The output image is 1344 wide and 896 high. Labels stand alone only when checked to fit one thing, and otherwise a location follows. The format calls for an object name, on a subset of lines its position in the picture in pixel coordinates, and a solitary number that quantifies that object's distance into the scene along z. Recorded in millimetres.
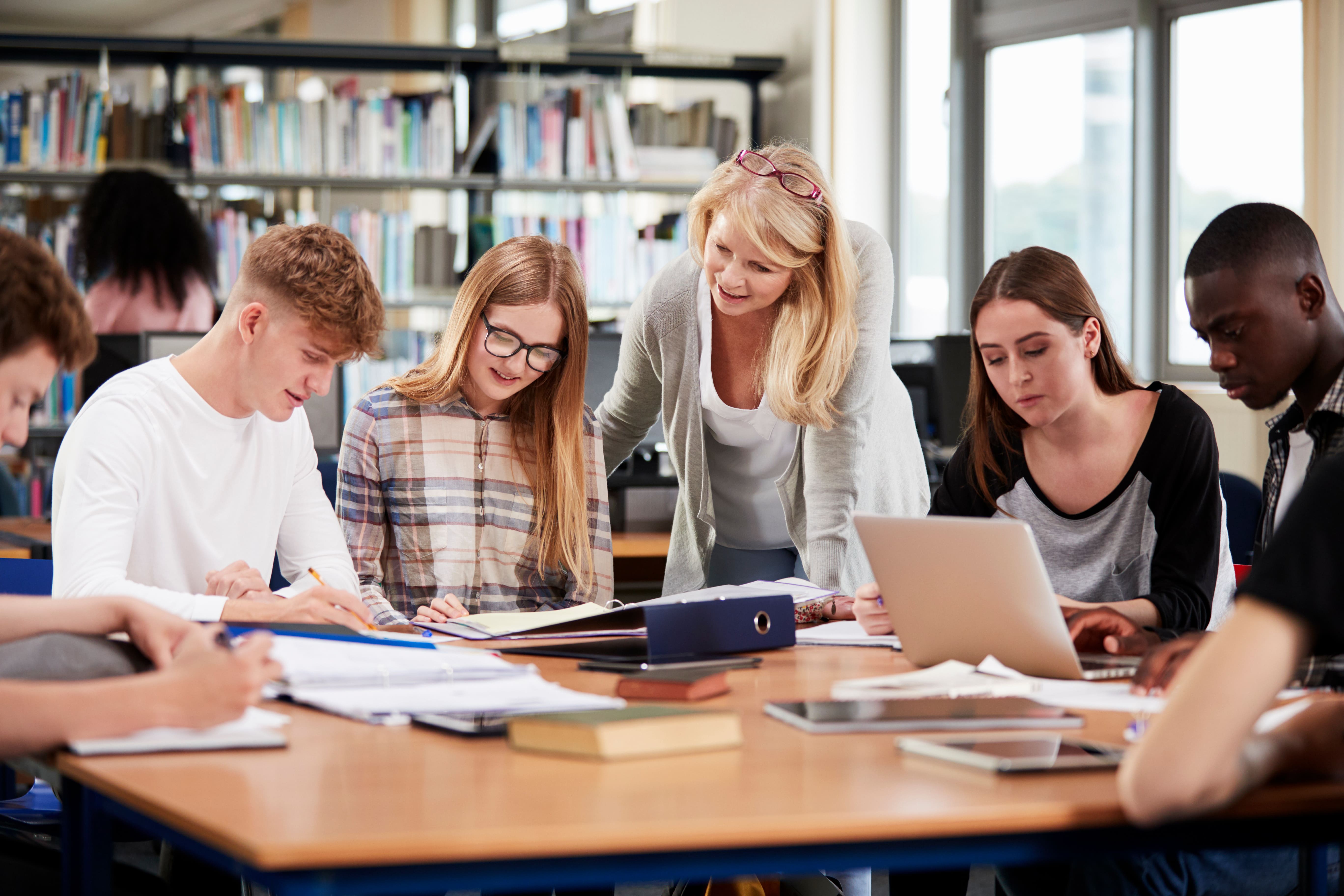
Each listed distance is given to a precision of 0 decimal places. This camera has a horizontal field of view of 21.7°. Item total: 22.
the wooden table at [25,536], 5131
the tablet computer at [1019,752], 3146
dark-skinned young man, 3832
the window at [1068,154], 8879
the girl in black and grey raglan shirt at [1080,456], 3925
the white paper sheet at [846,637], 3833
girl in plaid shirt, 4177
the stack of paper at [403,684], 3322
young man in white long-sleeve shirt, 3829
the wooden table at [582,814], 2964
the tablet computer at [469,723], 3238
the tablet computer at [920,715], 3295
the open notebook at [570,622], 3734
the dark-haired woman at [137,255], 7716
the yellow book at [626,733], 3163
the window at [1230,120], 7846
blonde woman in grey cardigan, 4305
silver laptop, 3476
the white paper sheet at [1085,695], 3402
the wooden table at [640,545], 5577
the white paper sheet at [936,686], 3465
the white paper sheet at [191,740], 3147
